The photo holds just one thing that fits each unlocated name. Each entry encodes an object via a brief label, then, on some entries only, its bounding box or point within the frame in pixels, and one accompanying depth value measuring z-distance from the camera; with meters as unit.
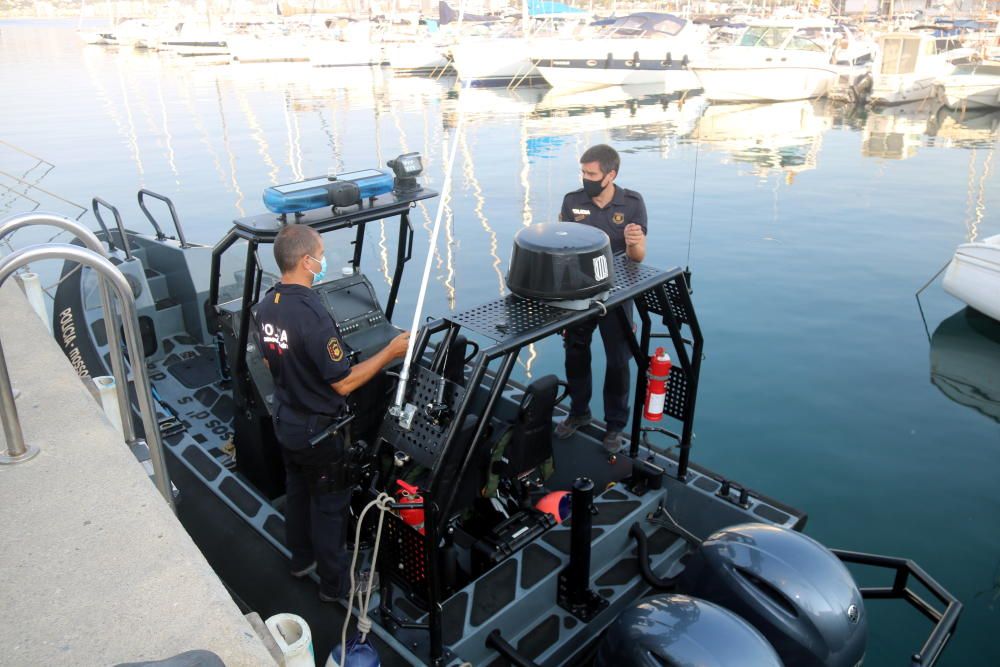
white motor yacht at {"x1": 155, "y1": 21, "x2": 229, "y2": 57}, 58.56
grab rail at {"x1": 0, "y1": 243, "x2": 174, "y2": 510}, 2.30
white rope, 2.54
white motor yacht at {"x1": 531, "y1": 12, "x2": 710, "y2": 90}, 33.53
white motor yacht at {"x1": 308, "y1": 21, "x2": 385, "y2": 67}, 47.56
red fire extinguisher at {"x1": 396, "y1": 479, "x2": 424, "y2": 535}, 3.30
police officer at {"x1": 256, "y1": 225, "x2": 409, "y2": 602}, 3.03
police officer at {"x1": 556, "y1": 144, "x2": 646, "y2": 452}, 4.45
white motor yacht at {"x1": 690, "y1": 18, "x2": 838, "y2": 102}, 28.94
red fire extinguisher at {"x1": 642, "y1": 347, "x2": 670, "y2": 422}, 3.95
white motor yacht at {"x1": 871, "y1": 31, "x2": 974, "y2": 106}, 27.67
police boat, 2.66
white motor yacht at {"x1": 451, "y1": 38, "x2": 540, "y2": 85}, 36.06
